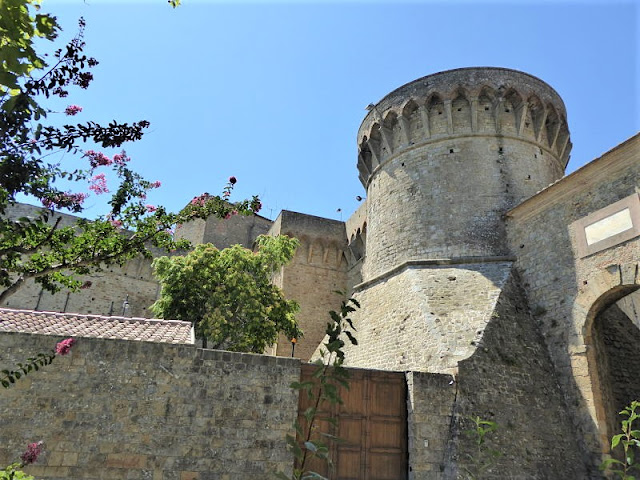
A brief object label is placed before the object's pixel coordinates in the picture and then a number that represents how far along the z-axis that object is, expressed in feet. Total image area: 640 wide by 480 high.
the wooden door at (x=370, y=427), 24.57
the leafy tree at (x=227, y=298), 41.50
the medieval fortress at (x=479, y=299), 23.32
